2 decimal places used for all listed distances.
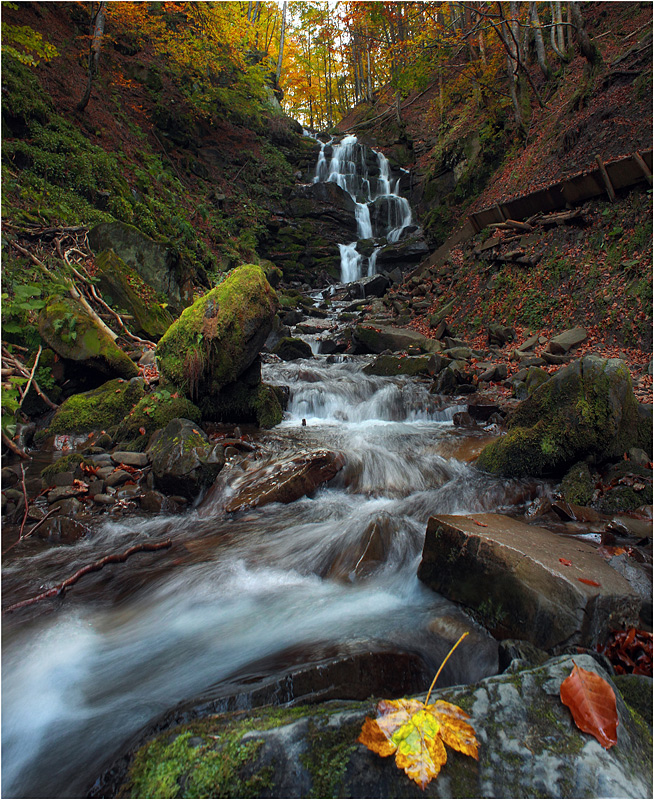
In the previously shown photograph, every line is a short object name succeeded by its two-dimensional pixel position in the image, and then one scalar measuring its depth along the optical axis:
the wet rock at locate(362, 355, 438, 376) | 8.79
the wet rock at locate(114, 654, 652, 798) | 1.20
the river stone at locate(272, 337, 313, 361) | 10.74
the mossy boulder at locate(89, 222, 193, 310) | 8.97
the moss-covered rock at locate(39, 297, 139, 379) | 6.30
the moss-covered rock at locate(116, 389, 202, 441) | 5.65
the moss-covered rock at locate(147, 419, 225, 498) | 4.65
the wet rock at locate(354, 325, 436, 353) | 10.64
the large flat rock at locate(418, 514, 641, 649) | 2.30
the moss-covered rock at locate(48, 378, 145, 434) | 5.87
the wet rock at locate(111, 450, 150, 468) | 4.95
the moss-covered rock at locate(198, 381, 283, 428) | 6.59
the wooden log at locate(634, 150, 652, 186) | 7.84
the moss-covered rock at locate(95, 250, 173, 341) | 8.21
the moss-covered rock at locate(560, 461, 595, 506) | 3.96
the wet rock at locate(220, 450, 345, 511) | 4.69
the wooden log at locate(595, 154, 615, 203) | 8.45
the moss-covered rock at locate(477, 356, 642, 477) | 4.24
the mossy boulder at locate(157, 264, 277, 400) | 6.13
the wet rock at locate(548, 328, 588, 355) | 7.82
